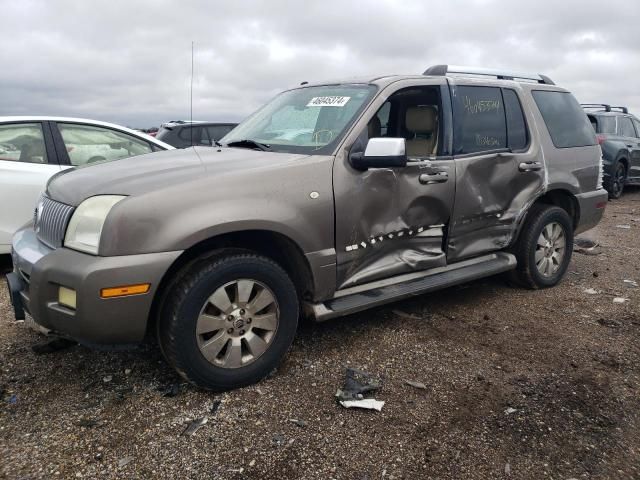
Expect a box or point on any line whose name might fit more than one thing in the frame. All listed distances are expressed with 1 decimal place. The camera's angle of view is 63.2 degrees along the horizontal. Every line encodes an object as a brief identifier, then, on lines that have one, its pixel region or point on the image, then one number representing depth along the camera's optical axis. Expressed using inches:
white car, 189.2
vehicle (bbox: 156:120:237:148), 408.5
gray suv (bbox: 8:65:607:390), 100.6
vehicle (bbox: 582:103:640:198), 417.1
